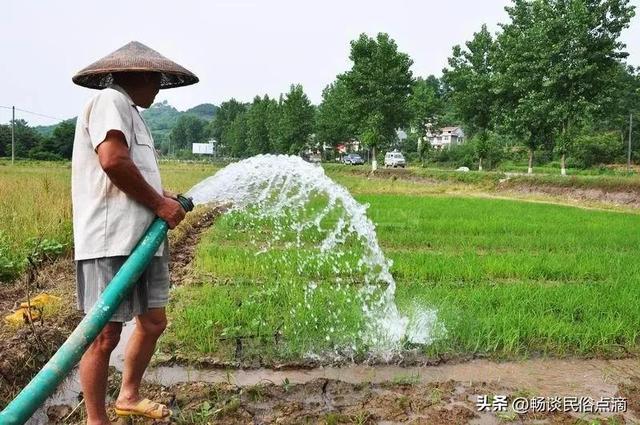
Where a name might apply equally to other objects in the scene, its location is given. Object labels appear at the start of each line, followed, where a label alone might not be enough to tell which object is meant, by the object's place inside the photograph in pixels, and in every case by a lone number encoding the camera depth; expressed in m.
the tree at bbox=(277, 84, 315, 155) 38.94
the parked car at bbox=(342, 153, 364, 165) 38.62
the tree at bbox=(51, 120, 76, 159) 39.34
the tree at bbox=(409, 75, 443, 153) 34.12
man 1.97
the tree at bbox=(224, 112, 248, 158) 58.22
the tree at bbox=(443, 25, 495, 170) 24.98
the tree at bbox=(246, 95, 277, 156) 50.16
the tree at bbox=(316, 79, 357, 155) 36.22
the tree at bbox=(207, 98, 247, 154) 73.00
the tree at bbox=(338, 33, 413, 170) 27.81
